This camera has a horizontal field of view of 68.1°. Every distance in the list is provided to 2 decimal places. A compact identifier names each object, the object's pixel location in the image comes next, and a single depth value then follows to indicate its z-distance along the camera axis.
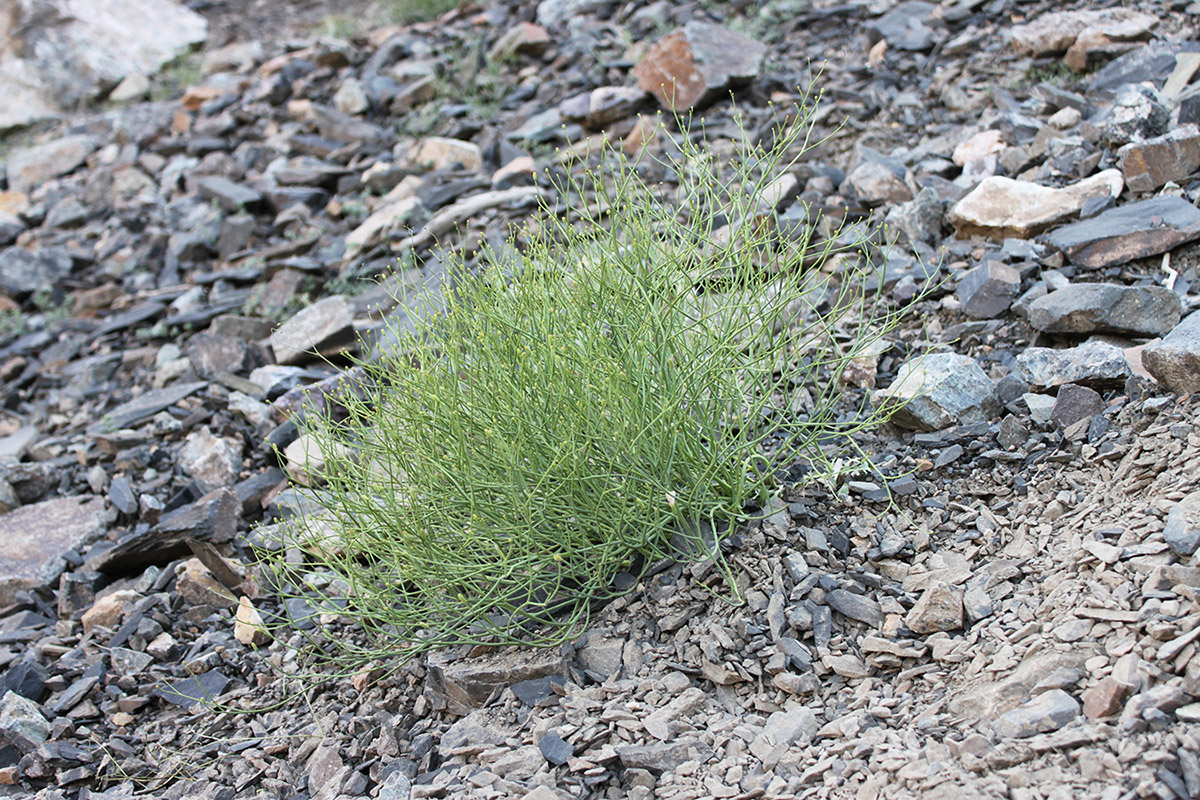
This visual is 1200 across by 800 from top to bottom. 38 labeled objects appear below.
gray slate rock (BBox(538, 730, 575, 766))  2.17
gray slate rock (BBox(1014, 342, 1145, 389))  2.72
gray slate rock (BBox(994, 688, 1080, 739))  1.80
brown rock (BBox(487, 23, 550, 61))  6.61
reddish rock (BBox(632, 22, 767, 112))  5.34
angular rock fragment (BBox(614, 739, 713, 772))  2.09
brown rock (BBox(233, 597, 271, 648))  3.10
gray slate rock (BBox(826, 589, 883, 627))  2.36
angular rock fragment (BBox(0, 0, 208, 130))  8.19
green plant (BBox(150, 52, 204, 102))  8.13
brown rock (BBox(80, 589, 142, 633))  3.28
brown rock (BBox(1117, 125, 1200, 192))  3.51
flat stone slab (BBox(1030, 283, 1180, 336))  2.92
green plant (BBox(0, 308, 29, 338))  5.74
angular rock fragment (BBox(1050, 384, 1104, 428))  2.66
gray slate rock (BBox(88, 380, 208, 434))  4.37
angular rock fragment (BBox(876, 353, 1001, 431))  2.87
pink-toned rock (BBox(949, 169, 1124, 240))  3.62
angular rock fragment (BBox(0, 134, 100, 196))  7.25
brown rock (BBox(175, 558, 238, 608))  3.29
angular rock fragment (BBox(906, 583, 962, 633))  2.24
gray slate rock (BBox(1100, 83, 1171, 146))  3.75
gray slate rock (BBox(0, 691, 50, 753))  2.78
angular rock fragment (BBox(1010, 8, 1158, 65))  4.55
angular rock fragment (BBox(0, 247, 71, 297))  6.02
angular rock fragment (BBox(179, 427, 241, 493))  3.91
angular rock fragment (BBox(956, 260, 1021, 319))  3.30
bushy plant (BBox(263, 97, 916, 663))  2.41
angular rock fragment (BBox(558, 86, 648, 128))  5.59
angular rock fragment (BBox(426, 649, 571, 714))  2.49
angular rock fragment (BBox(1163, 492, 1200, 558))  1.99
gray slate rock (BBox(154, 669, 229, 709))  2.93
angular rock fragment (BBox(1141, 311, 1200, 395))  2.45
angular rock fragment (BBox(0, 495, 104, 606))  3.57
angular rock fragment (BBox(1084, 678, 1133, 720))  1.77
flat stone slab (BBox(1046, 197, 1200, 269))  3.21
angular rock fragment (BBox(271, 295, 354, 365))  4.42
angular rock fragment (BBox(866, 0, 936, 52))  5.30
